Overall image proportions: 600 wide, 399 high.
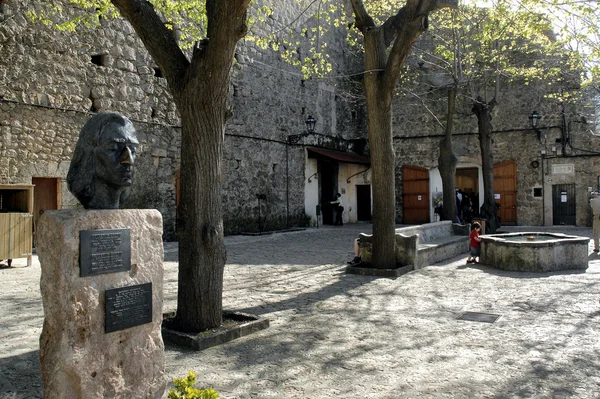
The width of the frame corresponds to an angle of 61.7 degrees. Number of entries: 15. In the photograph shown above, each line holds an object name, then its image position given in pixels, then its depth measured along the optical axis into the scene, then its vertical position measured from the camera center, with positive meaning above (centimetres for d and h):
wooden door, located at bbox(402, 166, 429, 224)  2045 +50
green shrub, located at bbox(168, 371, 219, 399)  246 -90
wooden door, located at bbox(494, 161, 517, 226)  1897 +56
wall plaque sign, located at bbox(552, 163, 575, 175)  1777 +126
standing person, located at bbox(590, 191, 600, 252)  1049 -29
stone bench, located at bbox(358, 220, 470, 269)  865 -74
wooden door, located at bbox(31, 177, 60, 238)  1100 +41
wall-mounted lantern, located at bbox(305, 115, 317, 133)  1762 +300
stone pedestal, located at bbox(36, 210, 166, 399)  285 -66
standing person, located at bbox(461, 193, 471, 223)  1877 -17
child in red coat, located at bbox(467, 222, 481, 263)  941 -73
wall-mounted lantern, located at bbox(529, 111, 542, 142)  1714 +292
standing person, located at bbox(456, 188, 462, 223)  1833 +10
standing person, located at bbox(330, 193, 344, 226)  1992 -6
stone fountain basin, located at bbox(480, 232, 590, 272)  844 -86
